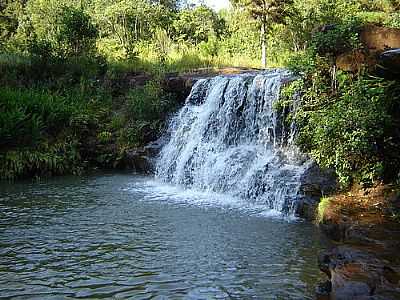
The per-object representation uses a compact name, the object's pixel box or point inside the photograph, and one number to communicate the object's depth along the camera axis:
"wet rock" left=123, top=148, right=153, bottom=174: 12.73
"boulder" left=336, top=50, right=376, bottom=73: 8.62
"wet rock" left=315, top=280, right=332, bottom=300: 4.59
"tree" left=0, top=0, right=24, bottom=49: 27.98
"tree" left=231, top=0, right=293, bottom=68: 24.12
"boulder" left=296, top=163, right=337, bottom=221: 8.02
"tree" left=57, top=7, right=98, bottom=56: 17.41
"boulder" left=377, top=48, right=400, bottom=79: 5.50
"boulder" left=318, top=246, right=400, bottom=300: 4.05
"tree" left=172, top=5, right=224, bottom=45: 28.05
